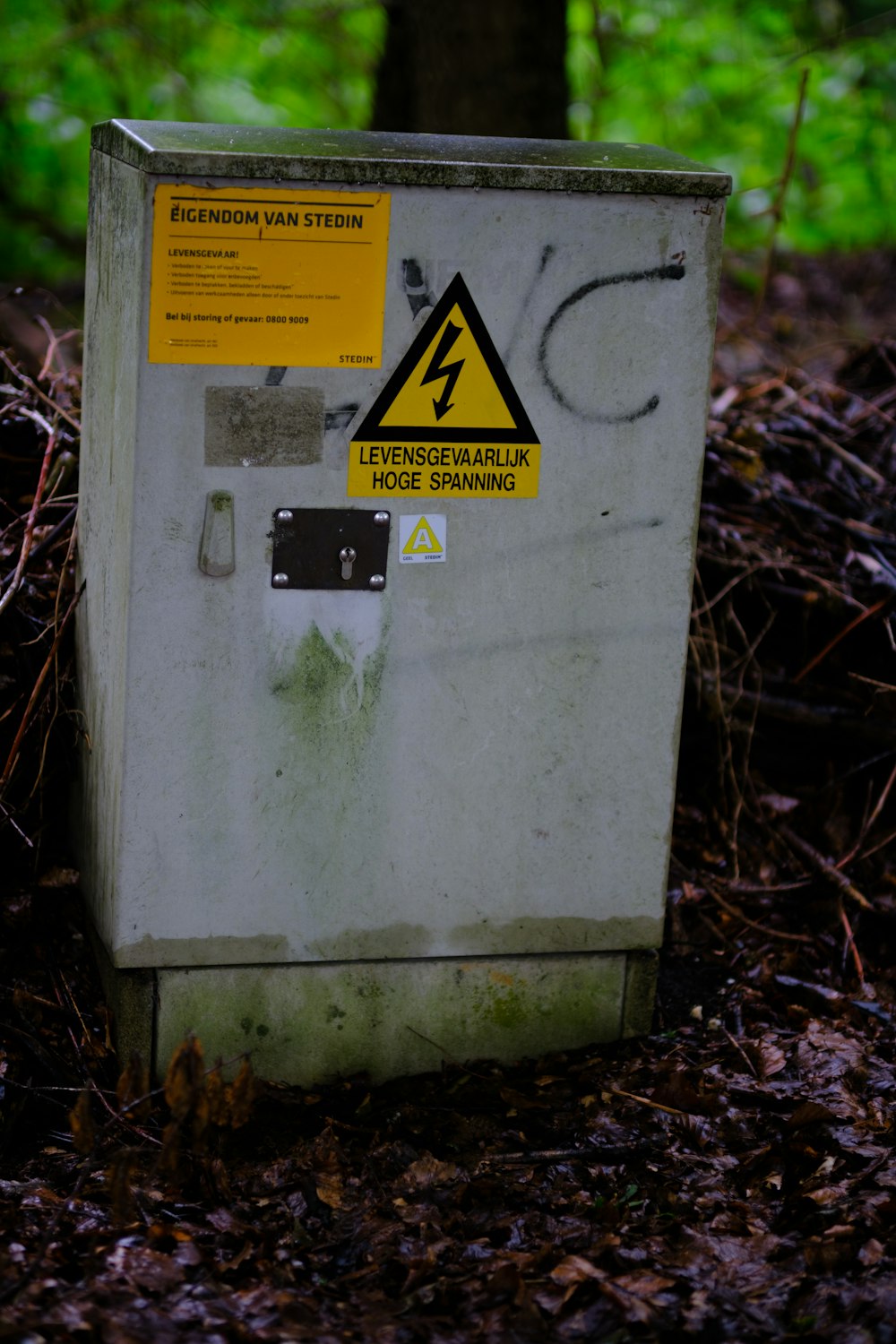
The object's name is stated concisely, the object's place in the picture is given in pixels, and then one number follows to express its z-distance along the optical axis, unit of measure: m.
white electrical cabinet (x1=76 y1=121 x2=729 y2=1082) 2.57
